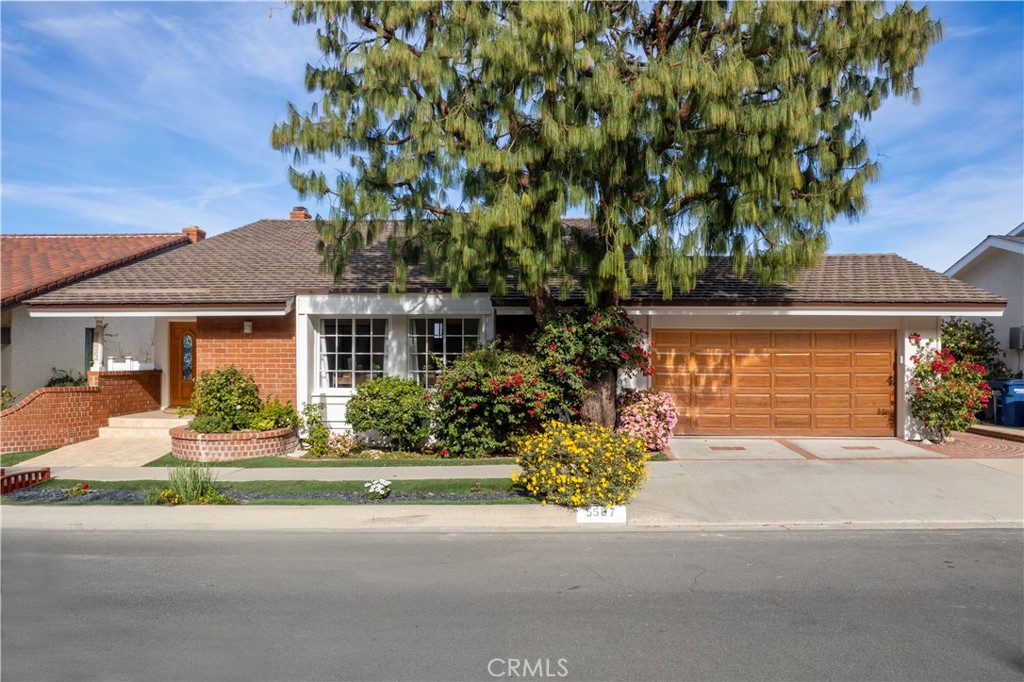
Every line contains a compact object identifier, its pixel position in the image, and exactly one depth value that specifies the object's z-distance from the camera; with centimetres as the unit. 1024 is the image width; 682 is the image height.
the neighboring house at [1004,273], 1631
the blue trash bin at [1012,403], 1465
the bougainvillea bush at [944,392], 1224
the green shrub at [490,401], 1092
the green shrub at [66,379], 1623
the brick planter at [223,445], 1183
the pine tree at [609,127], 876
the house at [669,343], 1304
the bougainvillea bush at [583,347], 1082
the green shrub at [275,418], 1233
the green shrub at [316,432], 1232
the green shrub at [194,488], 883
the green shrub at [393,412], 1198
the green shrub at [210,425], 1205
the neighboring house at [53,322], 1573
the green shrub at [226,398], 1225
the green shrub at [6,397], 1440
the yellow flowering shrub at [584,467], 818
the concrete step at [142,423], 1384
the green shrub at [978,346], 1573
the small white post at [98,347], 1430
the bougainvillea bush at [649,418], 1178
